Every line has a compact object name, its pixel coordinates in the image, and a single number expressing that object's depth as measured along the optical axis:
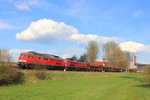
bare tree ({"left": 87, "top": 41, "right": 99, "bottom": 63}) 92.94
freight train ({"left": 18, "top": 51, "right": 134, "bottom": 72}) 34.75
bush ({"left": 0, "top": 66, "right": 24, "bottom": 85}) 23.14
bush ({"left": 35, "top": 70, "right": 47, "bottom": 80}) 29.91
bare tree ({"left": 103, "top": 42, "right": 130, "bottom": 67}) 95.69
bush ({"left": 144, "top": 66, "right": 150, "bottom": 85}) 24.84
